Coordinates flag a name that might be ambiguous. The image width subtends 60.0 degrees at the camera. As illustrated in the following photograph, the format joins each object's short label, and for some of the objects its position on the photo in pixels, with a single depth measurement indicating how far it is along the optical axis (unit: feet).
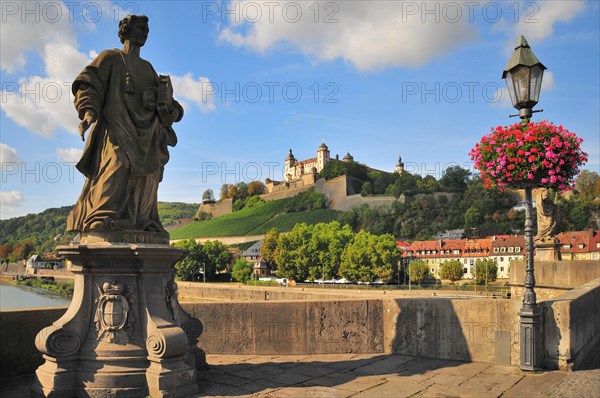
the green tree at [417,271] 236.84
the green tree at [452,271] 246.88
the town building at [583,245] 232.12
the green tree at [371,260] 227.40
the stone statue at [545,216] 42.93
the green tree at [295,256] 248.73
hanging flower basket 22.47
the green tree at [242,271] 276.00
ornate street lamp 22.80
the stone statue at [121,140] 18.45
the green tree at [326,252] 243.40
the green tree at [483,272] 230.89
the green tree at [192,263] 276.21
